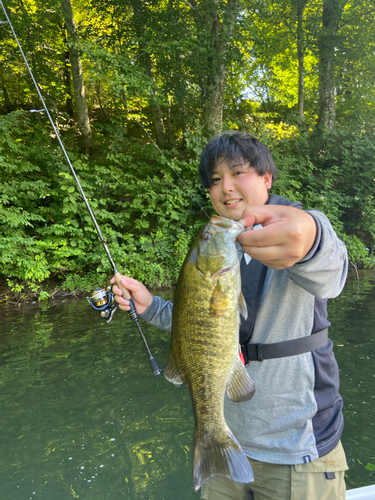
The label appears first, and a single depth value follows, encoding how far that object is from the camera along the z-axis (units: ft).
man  4.89
